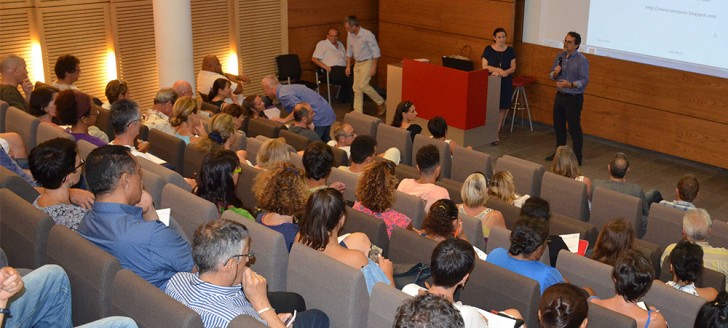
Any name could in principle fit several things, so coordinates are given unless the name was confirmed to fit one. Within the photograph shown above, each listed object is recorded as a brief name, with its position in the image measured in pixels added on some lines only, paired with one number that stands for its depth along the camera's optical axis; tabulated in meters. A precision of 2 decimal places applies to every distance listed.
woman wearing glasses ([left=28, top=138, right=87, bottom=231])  4.55
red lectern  10.70
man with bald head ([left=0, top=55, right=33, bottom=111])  8.18
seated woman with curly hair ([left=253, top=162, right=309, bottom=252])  4.88
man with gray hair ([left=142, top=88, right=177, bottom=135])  7.91
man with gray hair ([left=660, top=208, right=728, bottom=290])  5.60
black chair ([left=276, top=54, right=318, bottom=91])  12.70
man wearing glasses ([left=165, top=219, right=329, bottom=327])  3.48
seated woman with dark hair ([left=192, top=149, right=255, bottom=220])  5.21
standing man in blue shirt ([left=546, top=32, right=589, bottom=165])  10.00
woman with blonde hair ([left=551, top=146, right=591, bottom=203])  7.30
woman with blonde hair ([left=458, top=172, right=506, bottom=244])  5.83
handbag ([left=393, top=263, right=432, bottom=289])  4.46
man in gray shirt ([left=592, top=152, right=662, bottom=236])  7.03
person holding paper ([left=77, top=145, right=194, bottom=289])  3.93
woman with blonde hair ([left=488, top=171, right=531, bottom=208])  6.38
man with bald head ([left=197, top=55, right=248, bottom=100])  10.34
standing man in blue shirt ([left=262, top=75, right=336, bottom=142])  9.57
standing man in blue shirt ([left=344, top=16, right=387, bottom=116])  12.45
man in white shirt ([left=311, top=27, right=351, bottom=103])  12.73
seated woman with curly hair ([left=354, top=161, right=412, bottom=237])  5.48
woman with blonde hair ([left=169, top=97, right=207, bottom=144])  7.48
